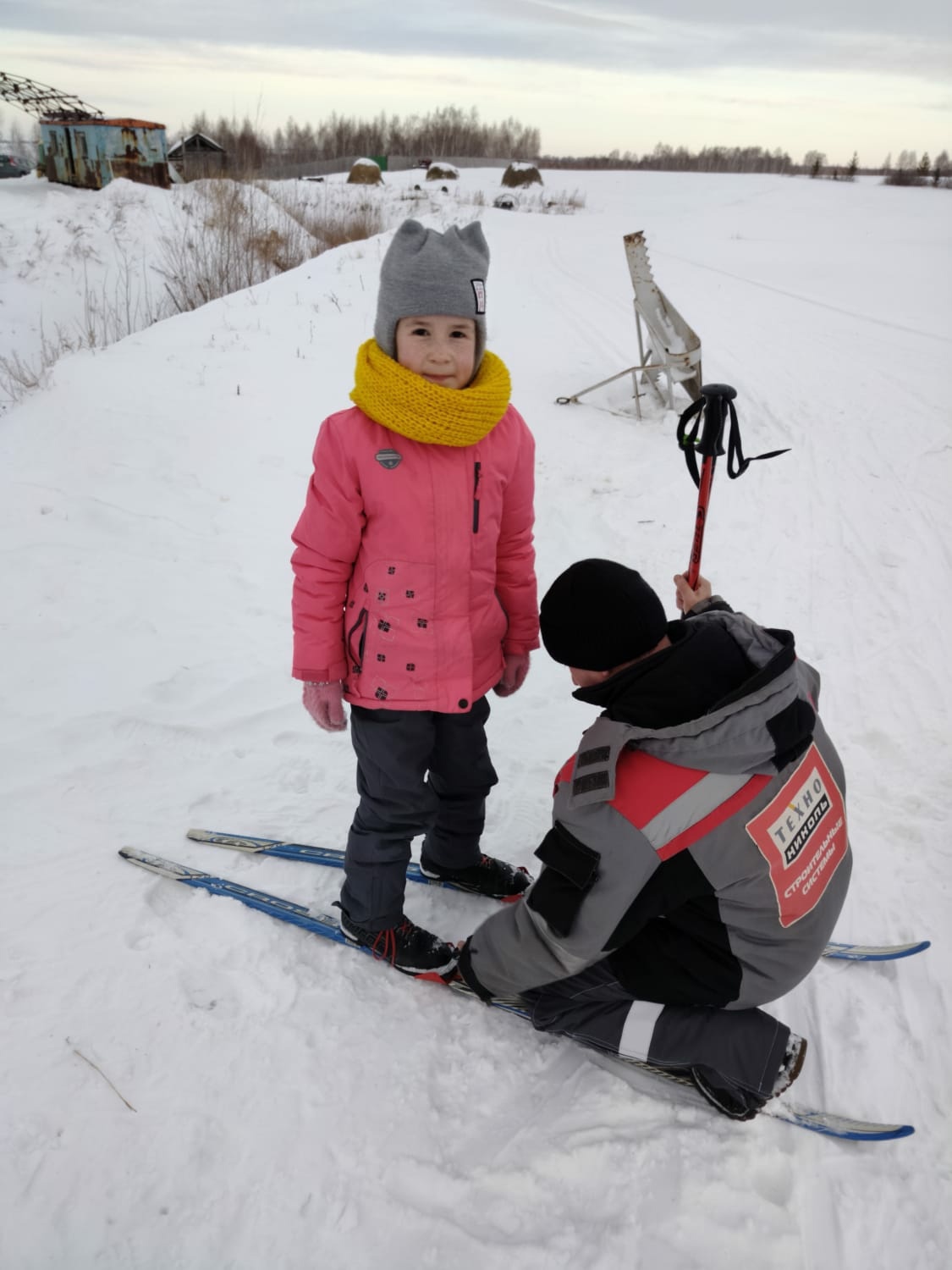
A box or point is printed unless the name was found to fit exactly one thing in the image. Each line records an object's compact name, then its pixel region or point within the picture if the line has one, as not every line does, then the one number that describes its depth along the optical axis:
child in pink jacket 1.68
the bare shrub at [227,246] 9.16
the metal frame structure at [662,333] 5.86
